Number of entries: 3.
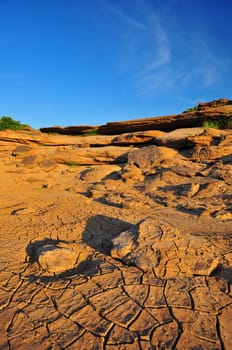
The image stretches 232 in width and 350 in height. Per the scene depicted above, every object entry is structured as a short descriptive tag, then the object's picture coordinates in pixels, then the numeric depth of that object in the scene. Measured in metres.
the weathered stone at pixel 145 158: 6.95
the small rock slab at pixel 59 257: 2.30
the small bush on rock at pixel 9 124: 12.00
